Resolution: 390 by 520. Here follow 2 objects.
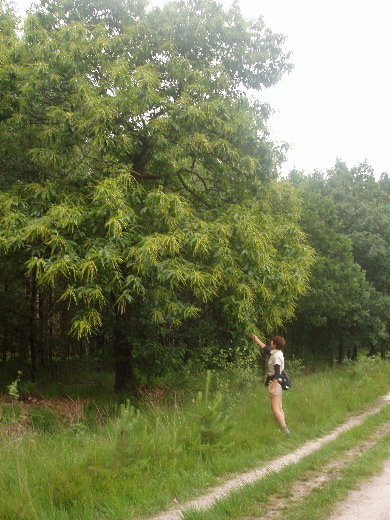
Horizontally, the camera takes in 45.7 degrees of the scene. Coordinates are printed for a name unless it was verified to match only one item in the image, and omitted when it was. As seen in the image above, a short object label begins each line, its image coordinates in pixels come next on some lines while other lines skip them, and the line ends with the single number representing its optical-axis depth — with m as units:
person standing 7.32
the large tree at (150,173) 7.62
